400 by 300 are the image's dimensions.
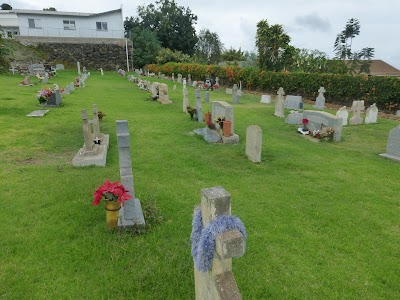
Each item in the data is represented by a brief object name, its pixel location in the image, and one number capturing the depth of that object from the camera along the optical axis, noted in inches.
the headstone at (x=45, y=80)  998.2
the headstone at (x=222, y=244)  79.6
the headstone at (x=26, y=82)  898.1
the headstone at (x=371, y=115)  571.8
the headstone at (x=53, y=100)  609.6
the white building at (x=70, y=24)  1706.4
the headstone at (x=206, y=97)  777.6
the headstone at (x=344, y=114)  548.3
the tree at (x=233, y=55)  1838.1
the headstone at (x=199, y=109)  528.6
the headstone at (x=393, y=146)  357.7
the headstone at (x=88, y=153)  297.3
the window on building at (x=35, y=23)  1712.6
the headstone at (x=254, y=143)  331.9
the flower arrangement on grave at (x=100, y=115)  487.8
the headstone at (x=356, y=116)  565.0
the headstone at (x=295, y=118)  544.1
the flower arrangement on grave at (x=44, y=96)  608.9
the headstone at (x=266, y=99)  827.4
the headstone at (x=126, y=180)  191.5
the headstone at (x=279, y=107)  627.5
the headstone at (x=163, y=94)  730.2
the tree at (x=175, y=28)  2269.9
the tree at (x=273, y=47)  1131.3
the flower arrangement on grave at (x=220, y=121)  419.6
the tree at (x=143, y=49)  1973.4
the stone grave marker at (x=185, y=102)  611.7
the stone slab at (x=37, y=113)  510.0
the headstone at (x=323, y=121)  431.8
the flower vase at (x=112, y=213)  181.3
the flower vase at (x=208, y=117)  468.1
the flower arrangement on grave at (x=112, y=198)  181.5
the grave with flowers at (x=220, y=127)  408.5
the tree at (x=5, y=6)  2731.3
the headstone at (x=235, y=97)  799.7
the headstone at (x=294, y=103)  717.3
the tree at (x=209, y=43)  2938.0
